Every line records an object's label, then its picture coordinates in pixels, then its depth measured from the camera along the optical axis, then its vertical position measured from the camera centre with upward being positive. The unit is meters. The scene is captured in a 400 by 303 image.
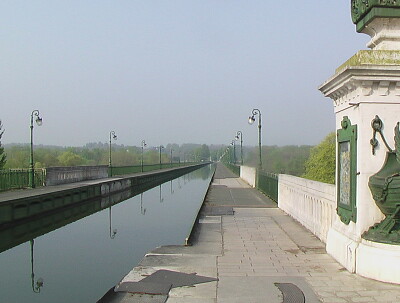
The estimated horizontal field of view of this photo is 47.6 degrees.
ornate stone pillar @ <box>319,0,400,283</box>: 7.21 +0.55
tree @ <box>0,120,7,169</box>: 50.54 -0.19
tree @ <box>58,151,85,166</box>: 83.81 -0.53
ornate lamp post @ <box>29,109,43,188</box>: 29.39 -1.22
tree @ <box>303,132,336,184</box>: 64.94 -1.24
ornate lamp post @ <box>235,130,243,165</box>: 65.53 +2.21
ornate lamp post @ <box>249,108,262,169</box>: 34.06 +2.61
